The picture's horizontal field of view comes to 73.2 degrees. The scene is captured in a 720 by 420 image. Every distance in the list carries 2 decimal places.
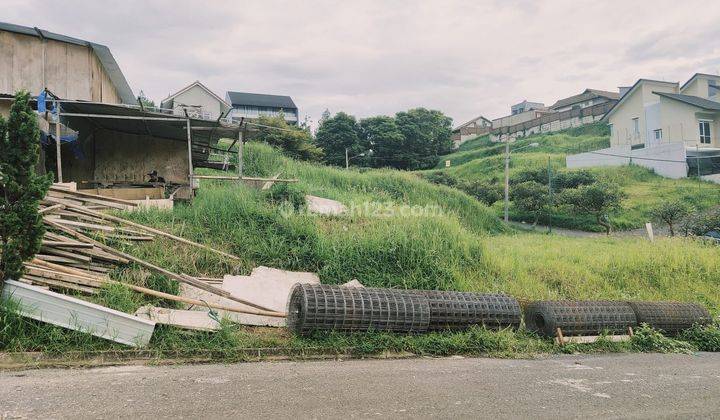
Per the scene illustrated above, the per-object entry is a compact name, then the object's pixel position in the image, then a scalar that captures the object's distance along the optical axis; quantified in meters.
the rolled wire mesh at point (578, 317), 7.18
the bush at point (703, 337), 7.86
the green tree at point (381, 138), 45.66
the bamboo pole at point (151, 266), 6.73
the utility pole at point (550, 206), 26.81
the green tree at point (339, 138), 42.84
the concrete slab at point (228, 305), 6.54
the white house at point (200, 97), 40.66
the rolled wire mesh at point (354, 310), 6.08
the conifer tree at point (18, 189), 5.32
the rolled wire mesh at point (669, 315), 7.85
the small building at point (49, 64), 12.46
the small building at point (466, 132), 60.70
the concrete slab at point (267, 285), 7.17
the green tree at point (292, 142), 31.69
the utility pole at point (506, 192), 27.65
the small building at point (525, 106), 71.44
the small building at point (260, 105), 56.75
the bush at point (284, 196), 11.84
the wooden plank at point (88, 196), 8.23
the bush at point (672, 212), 22.89
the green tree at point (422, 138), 47.94
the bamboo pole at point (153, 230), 7.88
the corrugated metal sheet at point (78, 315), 5.31
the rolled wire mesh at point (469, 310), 6.80
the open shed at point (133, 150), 13.34
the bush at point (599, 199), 25.73
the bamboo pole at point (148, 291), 6.12
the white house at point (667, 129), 32.59
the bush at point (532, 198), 28.47
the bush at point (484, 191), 32.11
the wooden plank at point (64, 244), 6.34
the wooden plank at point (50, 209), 6.96
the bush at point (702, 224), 19.28
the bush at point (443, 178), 35.86
